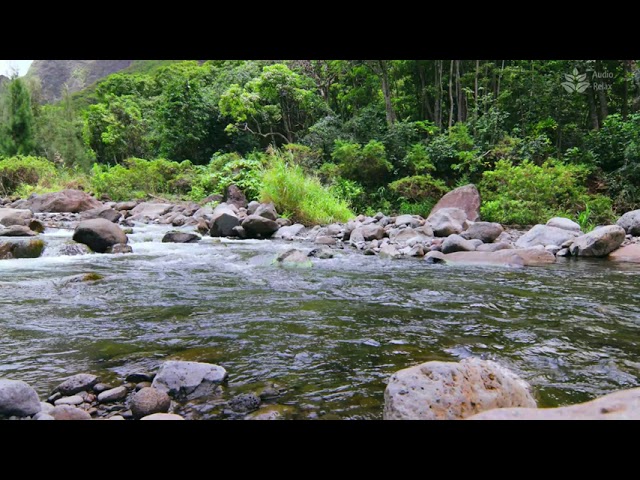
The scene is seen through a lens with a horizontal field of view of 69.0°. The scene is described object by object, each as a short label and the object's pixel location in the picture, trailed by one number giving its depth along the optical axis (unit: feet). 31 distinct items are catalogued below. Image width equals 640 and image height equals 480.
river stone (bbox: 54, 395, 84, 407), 7.84
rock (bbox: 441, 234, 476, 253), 25.98
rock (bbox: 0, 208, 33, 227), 33.22
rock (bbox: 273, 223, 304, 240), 34.10
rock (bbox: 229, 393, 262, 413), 7.83
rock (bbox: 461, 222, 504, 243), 29.48
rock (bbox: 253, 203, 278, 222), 36.24
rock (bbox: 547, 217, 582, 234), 29.40
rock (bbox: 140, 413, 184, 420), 6.96
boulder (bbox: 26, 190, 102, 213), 46.83
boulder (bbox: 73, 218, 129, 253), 26.63
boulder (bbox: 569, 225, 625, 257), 24.86
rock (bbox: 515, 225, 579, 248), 27.37
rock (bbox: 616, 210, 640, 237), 29.71
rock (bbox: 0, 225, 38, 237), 29.22
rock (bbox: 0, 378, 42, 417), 7.14
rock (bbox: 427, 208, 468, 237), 31.12
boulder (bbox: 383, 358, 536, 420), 6.94
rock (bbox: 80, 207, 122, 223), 39.74
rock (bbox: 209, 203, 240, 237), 34.63
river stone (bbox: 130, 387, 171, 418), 7.54
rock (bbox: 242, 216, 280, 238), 33.86
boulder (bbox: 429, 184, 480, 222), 36.91
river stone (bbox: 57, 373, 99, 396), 8.21
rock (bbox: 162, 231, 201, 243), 31.27
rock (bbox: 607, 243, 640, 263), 23.84
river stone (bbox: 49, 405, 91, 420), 7.11
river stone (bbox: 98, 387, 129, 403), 8.05
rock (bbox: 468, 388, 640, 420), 5.89
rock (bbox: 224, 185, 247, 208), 44.52
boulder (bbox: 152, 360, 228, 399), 8.30
